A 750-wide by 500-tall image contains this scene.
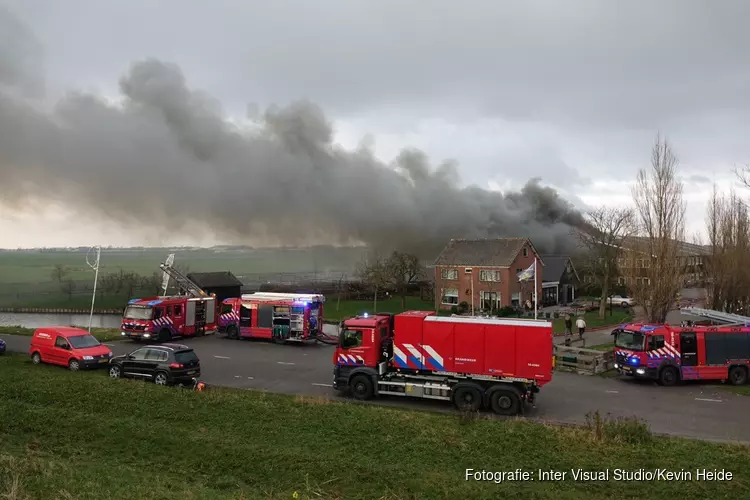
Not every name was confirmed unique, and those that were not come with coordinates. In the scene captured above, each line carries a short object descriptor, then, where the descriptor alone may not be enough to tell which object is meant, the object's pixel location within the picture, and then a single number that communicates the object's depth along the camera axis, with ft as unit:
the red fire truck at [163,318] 81.41
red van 55.47
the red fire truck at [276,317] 81.56
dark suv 49.52
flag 82.77
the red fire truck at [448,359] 42.73
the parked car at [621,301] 145.98
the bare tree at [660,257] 77.97
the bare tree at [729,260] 95.96
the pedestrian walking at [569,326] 88.45
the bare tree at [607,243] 120.67
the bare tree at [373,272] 150.61
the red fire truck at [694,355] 56.44
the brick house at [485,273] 134.00
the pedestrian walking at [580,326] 82.43
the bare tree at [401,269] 159.22
